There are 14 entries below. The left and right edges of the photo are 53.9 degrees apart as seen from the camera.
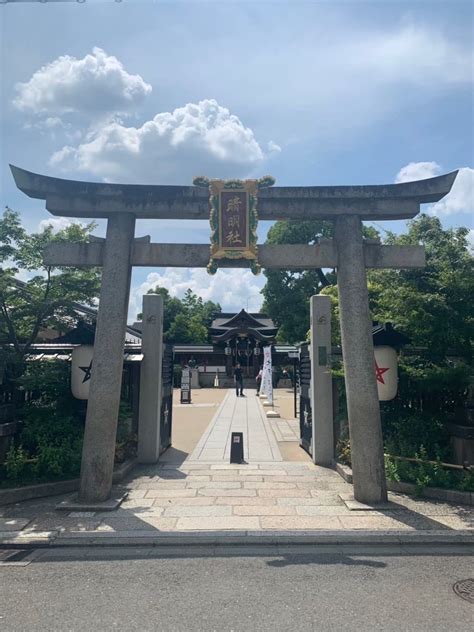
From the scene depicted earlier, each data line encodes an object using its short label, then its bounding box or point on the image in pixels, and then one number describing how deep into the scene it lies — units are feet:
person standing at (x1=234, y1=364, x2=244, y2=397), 103.50
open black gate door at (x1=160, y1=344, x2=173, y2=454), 39.15
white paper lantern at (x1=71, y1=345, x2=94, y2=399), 30.60
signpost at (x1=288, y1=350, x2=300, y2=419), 67.19
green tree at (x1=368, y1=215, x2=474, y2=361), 28.22
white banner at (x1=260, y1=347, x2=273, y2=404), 76.54
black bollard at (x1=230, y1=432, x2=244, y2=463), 36.27
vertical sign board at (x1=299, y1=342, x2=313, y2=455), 38.60
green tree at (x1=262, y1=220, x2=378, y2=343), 126.31
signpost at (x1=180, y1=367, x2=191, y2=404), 84.29
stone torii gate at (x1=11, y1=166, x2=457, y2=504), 26.71
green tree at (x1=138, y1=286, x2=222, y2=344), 175.63
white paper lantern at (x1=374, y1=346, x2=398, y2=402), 29.25
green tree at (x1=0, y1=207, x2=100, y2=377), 32.83
